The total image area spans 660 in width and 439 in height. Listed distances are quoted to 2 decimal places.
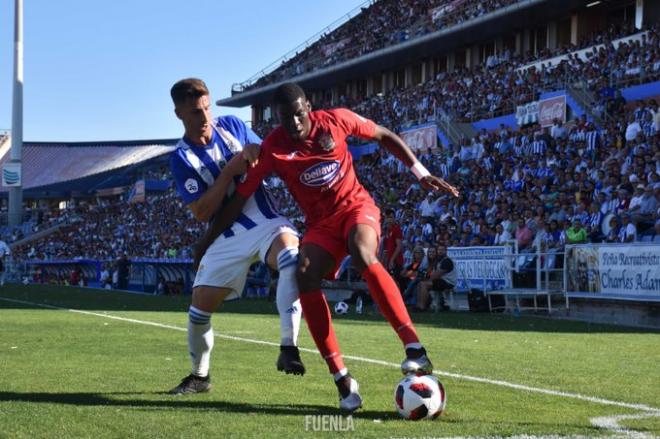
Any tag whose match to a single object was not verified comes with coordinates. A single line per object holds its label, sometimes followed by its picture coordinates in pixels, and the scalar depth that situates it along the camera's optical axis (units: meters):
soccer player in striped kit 6.21
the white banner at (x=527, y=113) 27.05
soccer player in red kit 5.54
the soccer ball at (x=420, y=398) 5.03
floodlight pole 56.28
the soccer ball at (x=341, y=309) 18.09
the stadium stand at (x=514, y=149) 18.58
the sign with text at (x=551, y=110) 25.47
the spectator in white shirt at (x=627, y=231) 15.97
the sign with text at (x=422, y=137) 32.31
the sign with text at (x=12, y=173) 58.78
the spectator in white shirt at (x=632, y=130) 20.48
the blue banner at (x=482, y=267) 18.59
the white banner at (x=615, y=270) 14.88
